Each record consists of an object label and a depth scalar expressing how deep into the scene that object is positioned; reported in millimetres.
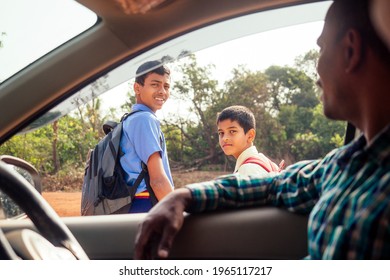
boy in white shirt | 2119
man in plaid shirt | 802
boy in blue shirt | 1746
